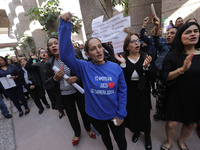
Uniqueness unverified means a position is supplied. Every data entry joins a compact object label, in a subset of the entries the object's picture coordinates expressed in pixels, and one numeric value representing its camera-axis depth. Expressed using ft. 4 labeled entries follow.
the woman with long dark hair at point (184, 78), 4.28
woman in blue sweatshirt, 3.71
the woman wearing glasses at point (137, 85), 5.17
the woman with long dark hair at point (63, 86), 5.80
